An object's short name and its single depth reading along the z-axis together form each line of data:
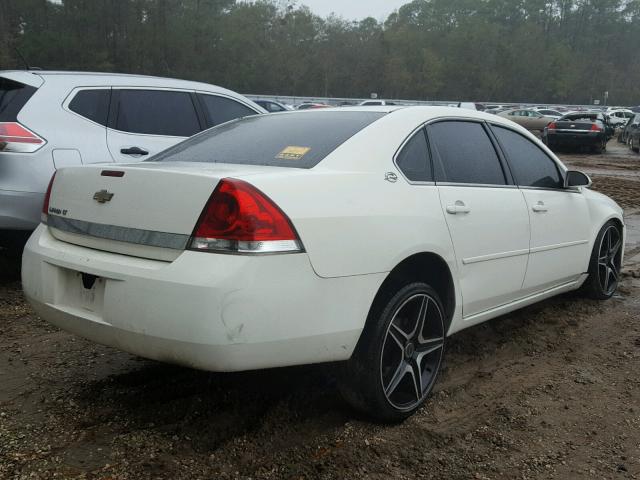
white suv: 4.52
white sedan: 2.26
